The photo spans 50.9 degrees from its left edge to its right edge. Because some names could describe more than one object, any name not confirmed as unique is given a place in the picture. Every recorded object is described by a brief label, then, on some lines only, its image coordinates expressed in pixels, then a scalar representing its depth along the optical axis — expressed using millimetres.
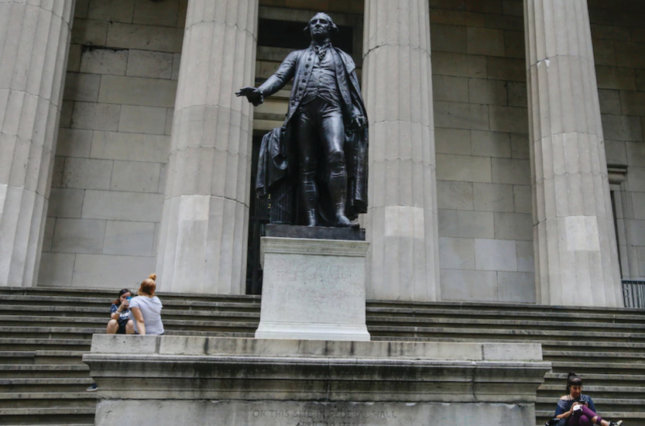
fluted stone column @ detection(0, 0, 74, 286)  14828
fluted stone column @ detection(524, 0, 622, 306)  15719
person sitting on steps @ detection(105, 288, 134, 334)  8852
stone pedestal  7027
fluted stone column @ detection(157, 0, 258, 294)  14789
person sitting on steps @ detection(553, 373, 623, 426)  7305
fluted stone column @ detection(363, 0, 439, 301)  15219
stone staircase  9773
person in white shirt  8242
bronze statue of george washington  7750
